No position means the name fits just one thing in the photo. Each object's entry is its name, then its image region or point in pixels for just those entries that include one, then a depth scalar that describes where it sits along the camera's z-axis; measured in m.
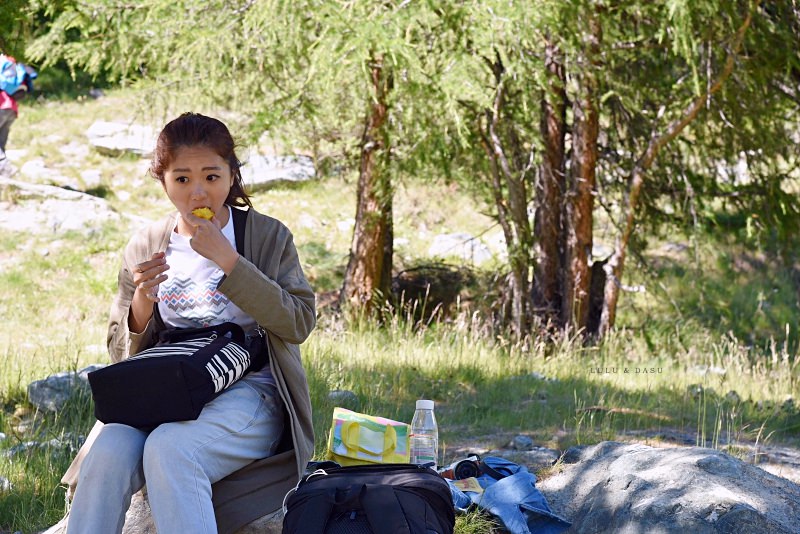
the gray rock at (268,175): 14.26
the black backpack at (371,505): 2.74
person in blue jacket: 11.96
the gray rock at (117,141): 15.50
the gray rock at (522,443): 5.04
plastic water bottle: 3.67
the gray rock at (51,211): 12.16
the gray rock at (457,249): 12.82
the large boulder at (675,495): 3.32
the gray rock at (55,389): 5.16
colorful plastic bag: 3.39
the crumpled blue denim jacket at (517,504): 3.57
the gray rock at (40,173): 14.09
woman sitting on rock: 2.71
